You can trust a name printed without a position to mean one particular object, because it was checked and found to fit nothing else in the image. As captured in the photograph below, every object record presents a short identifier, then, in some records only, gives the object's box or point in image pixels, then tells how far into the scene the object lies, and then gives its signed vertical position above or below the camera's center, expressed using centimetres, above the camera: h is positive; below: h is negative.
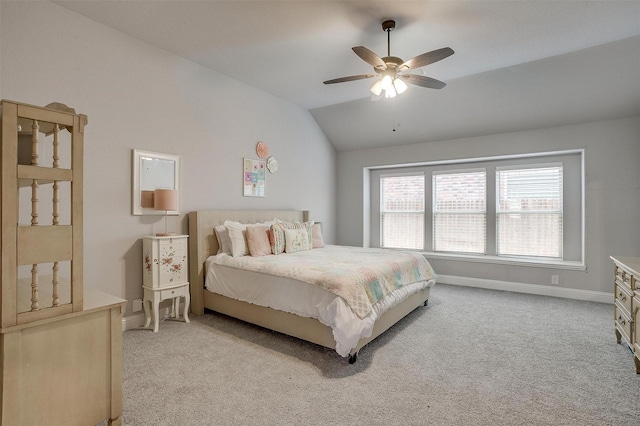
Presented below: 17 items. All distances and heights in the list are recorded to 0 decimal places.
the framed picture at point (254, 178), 448 +54
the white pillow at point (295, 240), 402 -33
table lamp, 323 +16
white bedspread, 241 -76
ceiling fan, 259 +130
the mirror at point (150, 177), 329 +41
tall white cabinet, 131 -46
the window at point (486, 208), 468 +12
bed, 257 -84
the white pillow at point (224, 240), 378 -30
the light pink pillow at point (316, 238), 457 -33
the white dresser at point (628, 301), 228 -69
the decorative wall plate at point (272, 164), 482 +77
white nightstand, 317 -58
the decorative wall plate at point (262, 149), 465 +97
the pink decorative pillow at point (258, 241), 368 -31
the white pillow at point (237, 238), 365 -28
